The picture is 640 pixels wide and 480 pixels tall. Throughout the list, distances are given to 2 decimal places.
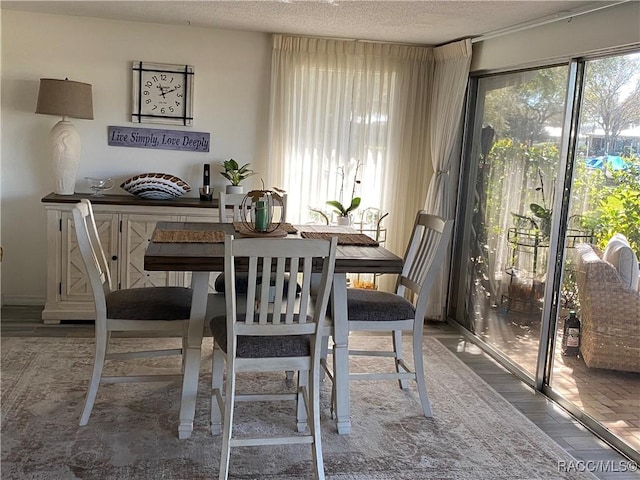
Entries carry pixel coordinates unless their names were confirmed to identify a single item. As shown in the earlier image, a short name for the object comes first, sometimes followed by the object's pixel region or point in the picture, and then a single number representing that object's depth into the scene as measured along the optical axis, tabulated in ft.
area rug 8.98
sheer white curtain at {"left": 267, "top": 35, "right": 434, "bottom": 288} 16.47
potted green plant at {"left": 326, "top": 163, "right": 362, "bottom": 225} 16.31
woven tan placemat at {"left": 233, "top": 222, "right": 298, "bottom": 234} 11.50
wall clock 16.03
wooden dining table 9.04
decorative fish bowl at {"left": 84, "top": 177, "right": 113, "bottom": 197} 15.62
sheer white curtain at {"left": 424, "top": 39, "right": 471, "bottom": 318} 15.72
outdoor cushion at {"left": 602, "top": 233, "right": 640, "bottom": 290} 10.20
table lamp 14.53
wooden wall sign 16.21
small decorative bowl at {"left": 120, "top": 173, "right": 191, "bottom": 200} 15.38
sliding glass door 10.53
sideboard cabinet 14.89
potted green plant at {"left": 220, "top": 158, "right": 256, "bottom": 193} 15.98
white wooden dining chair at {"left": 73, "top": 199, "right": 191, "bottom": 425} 9.66
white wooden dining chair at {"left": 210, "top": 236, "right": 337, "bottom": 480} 7.95
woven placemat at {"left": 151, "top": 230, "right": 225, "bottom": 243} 10.28
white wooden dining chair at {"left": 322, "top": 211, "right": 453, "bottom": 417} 10.60
